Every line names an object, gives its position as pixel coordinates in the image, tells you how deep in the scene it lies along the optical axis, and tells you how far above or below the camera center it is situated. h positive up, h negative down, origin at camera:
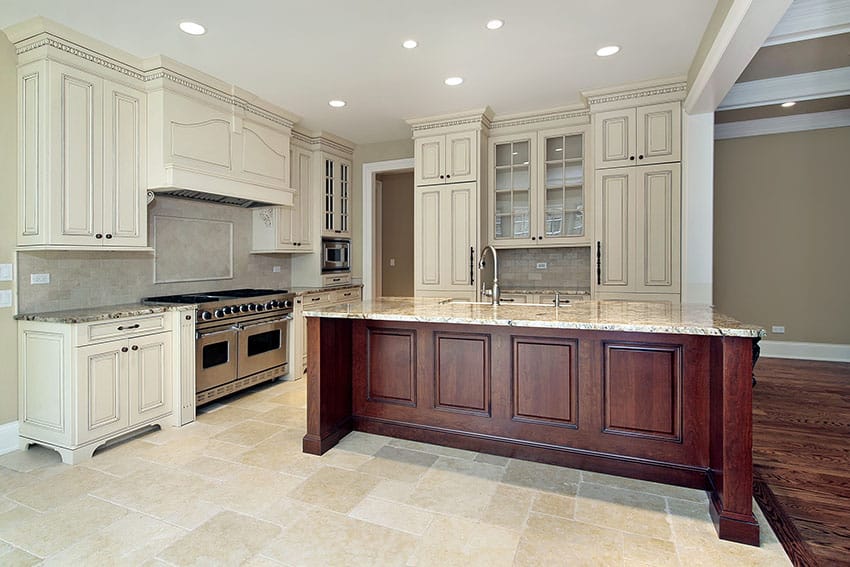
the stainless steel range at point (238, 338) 3.57 -0.50
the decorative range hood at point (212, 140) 3.38 +1.19
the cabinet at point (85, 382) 2.71 -0.65
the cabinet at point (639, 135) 3.97 +1.30
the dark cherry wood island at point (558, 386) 1.99 -0.60
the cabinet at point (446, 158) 4.75 +1.30
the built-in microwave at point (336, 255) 5.49 +0.32
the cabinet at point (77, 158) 2.82 +0.80
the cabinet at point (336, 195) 5.48 +1.06
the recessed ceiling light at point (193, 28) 2.93 +1.64
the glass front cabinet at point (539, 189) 4.63 +0.96
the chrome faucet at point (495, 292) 3.02 -0.08
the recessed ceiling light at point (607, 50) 3.32 +1.70
